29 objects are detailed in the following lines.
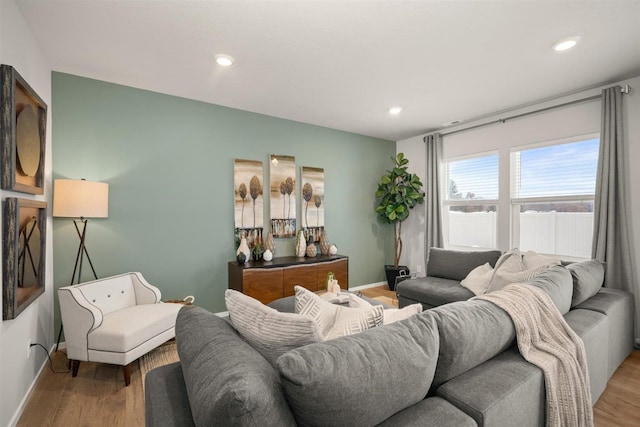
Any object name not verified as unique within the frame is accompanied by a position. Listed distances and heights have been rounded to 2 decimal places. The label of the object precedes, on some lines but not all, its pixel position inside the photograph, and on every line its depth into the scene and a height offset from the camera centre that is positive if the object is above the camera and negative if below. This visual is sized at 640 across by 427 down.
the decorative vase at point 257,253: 3.81 -0.46
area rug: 2.51 -1.24
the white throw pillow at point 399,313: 1.43 -0.48
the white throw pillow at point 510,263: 2.88 -0.46
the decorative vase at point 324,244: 4.48 -0.41
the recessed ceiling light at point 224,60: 2.51 +1.35
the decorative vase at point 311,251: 4.23 -0.49
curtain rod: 2.96 +1.27
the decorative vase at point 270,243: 3.95 -0.35
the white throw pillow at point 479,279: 3.01 -0.65
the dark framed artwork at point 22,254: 1.72 -0.24
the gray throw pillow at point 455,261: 3.42 -0.54
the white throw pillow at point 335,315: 1.32 -0.46
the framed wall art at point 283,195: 4.08 +0.30
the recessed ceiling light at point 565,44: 2.29 +1.35
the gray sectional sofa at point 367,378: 0.79 -0.49
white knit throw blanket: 1.29 -0.62
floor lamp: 2.45 +0.15
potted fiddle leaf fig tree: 4.89 +0.32
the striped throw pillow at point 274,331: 1.09 -0.43
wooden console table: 3.40 -0.72
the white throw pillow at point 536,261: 2.68 -0.41
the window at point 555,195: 3.31 +0.25
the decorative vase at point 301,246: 4.18 -0.41
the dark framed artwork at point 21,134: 1.69 +0.54
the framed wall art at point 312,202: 4.37 +0.22
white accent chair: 2.21 -0.84
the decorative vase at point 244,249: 3.66 -0.40
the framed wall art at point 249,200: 3.80 +0.22
